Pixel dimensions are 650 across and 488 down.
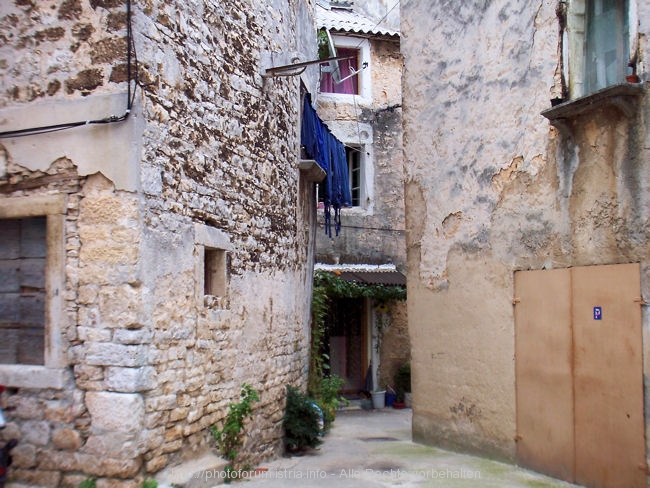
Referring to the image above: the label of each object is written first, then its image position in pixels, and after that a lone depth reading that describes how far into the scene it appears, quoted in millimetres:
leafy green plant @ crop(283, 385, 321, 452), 7543
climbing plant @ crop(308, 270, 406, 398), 9297
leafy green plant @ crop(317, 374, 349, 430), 8789
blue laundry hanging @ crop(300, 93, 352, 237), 8836
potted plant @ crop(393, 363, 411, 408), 13039
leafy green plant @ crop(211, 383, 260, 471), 5754
